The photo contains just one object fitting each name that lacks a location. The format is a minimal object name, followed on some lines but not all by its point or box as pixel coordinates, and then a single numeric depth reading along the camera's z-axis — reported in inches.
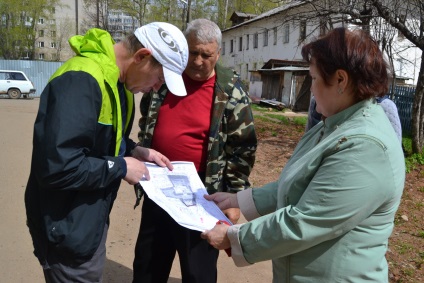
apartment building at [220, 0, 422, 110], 857.5
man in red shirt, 101.3
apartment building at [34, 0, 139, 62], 1704.0
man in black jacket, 62.9
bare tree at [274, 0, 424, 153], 318.7
